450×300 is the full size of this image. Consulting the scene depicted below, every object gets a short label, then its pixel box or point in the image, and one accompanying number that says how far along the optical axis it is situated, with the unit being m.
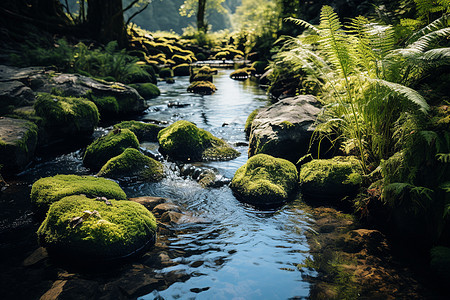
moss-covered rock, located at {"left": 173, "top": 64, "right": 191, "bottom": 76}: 20.05
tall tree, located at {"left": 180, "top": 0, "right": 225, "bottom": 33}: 30.82
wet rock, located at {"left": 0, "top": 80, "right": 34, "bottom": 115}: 6.95
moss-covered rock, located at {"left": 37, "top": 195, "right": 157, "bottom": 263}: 3.31
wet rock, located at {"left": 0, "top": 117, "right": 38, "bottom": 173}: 5.34
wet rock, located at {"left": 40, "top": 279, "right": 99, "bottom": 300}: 2.82
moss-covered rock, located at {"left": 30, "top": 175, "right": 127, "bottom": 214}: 4.11
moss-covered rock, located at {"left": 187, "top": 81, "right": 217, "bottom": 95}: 14.16
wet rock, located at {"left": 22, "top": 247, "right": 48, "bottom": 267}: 3.28
